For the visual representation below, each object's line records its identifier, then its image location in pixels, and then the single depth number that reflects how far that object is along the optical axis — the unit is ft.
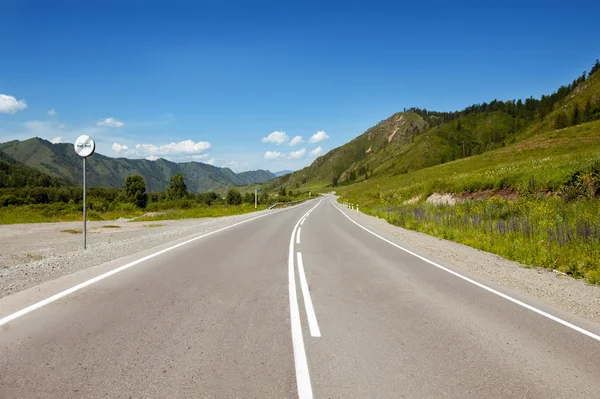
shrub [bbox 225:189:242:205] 391.77
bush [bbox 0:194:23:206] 169.97
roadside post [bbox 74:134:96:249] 37.47
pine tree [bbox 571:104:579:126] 383.74
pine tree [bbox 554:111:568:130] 376.89
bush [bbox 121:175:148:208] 312.91
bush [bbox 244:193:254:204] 427.74
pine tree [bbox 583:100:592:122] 364.13
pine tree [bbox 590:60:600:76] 640.95
